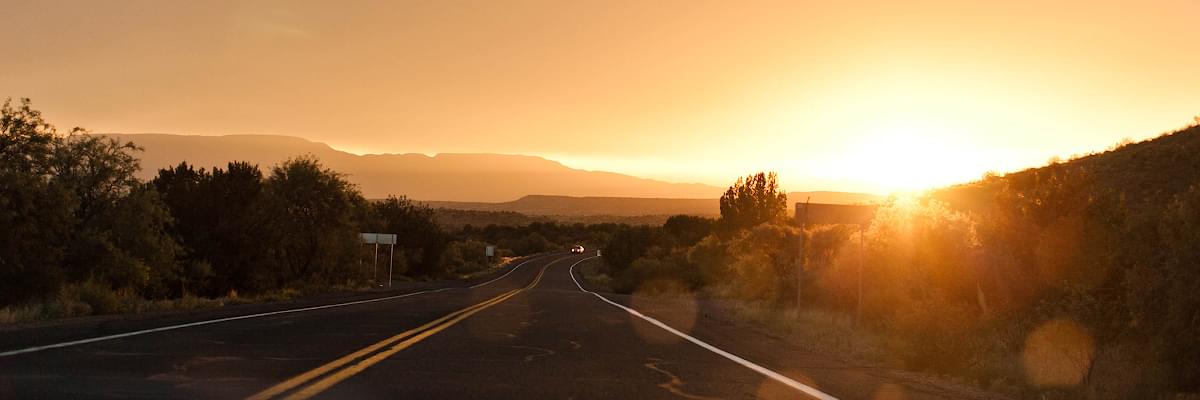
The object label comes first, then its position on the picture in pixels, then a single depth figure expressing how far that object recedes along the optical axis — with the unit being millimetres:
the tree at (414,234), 76750
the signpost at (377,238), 55312
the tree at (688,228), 84688
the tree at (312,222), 46781
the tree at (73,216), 28047
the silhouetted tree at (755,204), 62594
